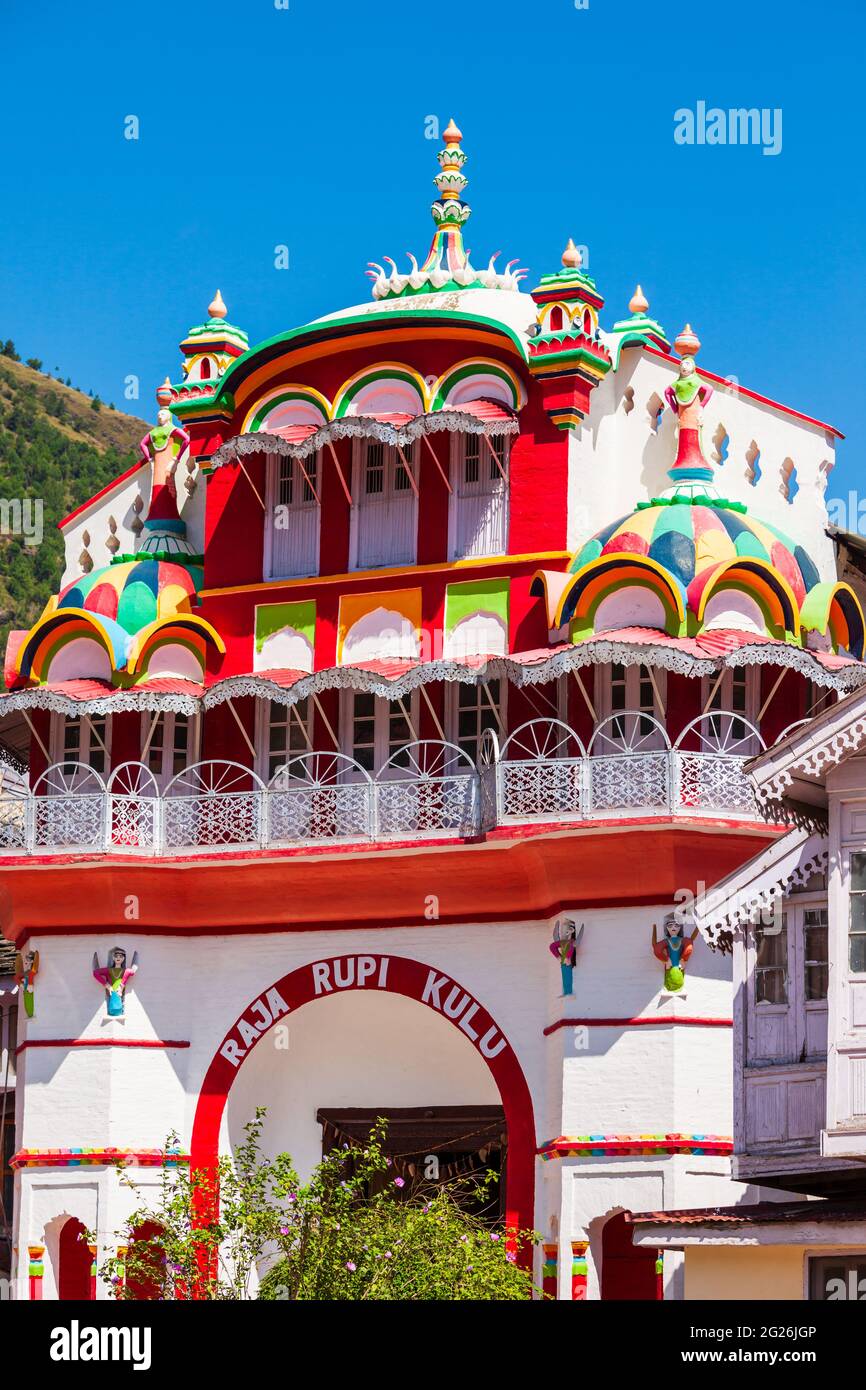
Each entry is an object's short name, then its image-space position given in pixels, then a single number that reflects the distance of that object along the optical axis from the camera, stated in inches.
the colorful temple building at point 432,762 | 1400.1
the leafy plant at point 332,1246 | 1151.6
